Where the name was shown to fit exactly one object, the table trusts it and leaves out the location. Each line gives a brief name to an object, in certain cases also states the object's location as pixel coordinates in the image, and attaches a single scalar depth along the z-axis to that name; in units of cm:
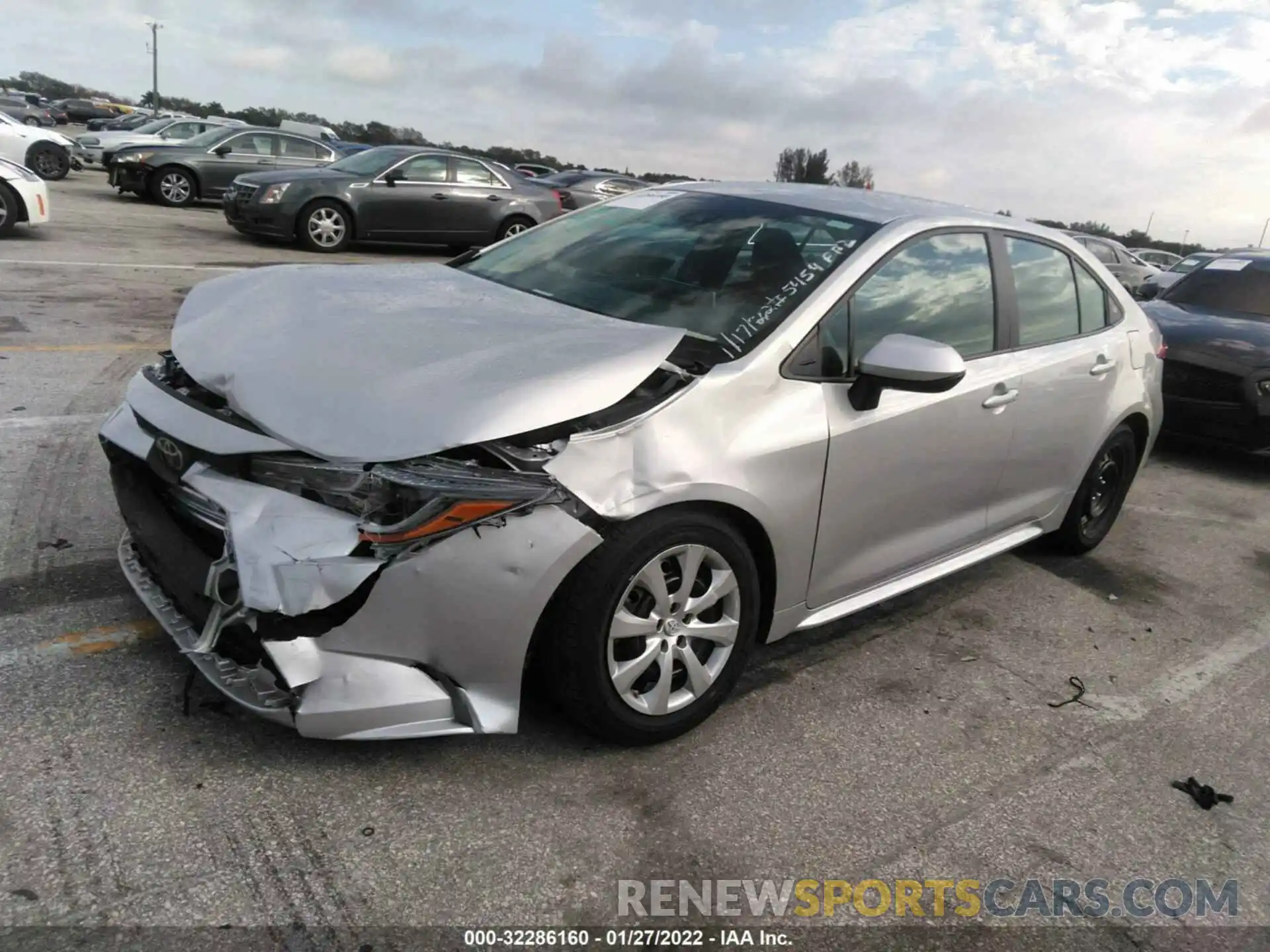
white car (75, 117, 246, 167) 1984
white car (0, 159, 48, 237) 998
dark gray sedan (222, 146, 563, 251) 1221
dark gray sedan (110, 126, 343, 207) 1638
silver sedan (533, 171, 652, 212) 1711
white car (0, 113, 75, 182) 1484
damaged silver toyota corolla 228
